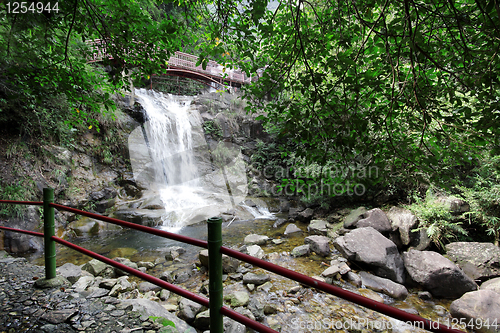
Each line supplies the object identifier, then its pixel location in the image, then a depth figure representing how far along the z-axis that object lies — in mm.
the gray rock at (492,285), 3861
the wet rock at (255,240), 6359
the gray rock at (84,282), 3653
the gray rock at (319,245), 5542
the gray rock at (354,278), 4336
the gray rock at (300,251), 5613
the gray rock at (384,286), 4059
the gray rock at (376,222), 5758
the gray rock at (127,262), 4936
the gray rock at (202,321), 3080
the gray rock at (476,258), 4234
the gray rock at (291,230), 7322
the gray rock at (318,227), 6984
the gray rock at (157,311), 2504
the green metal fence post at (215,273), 1379
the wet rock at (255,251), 5430
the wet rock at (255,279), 4293
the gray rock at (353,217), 6566
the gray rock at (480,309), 3216
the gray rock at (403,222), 5523
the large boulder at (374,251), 4500
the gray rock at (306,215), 8461
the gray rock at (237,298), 3599
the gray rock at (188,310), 3184
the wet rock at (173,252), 5505
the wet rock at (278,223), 8250
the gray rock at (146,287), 4023
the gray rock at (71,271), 3770
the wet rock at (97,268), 4402
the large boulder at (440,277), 3969
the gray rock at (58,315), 1883
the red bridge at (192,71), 14578
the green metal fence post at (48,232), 2354
